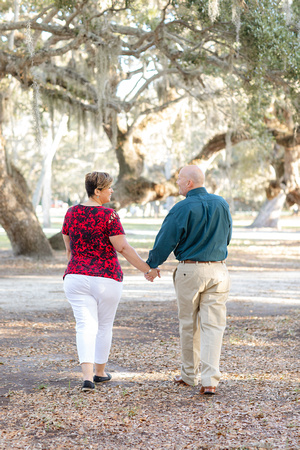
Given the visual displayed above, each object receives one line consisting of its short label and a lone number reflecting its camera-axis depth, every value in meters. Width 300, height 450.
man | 8.27
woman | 8.32
